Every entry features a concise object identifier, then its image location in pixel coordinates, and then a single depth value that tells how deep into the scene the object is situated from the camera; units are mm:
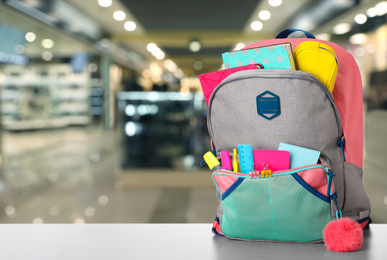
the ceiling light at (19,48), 8290
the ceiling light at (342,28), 5367
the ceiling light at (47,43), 9383
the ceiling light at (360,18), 5562
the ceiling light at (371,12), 5494
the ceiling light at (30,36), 8523
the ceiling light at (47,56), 9858
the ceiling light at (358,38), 5723
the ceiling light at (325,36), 5255
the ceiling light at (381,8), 5457
